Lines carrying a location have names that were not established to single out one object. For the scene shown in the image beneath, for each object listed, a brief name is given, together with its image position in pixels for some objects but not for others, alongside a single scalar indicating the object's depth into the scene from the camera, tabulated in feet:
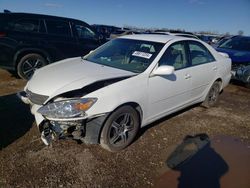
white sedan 9.48
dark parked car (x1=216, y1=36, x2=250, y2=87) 25.80
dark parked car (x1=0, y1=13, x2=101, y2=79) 20.04
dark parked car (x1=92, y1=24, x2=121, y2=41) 60.17
